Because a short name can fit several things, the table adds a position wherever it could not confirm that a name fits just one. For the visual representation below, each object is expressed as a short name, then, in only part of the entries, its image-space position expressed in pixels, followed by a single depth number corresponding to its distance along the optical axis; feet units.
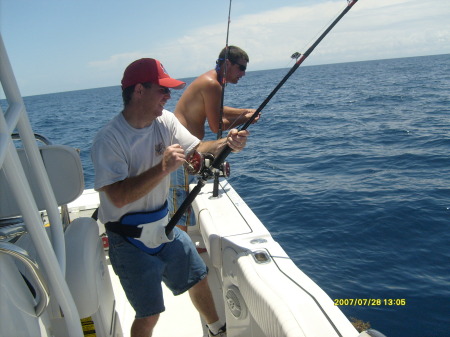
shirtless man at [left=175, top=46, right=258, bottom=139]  9.53
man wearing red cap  5.42
